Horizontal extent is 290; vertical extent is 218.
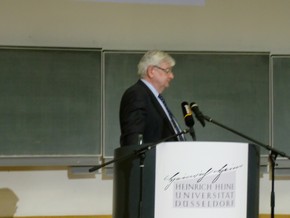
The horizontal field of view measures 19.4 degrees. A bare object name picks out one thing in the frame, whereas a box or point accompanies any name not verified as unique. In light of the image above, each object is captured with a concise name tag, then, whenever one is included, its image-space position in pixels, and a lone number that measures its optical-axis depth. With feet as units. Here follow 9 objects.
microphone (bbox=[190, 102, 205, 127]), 13.31
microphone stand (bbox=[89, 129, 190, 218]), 11.89
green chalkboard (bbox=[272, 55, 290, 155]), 23.65
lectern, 11.69
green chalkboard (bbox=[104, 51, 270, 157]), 23.44
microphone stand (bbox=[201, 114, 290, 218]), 13.20
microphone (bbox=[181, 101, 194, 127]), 12.87
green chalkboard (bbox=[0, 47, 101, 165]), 22.16
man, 13.98
